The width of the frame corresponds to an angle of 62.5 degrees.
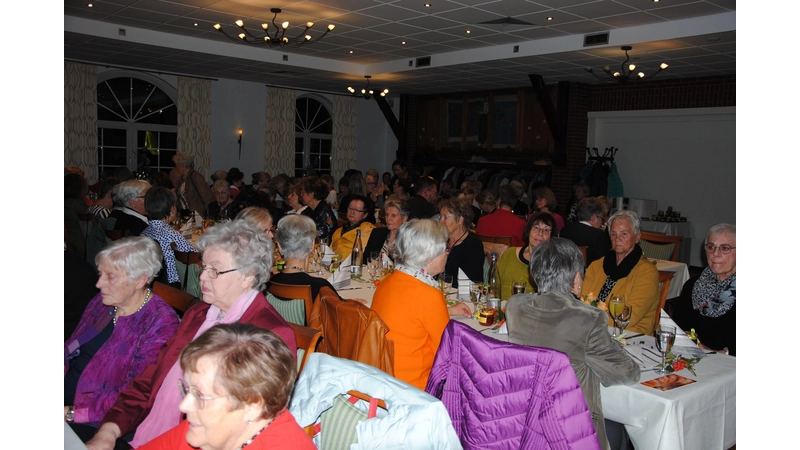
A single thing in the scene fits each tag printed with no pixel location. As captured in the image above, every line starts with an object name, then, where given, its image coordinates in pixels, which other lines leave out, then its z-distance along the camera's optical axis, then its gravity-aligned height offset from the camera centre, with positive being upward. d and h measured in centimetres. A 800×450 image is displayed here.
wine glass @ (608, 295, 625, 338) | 324 -48
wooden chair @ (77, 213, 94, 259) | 713 -20
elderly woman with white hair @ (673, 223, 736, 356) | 374 -52
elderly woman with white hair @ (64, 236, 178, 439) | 287 -60
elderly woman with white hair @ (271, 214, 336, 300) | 399 -22
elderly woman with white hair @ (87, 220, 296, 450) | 256 -47
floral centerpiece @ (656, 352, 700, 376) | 294 -70
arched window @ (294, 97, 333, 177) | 1661 +173
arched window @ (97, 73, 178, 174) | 1367 +168
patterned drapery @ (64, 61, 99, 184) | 1259 +163
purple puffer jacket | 238 -71
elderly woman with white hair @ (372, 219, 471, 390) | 311 -53
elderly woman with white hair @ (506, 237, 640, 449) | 265 -51
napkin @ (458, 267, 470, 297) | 441 -53
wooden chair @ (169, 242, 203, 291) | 509 -43
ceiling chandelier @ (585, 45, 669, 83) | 899 +190
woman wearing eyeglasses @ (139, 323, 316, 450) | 170 -49
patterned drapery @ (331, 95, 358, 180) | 1688 +184
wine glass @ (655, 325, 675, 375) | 297 -60
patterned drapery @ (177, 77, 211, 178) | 1418 +180
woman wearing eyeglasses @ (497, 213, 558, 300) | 464 -34
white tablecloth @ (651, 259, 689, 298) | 649 -66
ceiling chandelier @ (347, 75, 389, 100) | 1296 +222
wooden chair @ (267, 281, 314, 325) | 357 -49
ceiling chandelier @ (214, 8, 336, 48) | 803 +210
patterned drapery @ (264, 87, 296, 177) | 1551 +171
